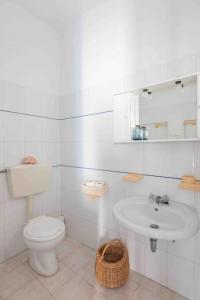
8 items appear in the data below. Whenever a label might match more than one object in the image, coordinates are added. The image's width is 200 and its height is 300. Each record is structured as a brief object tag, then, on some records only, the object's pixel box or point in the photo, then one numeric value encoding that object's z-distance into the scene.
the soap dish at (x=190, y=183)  1.10
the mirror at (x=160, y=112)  1.22
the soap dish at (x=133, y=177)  1.40
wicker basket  1.34
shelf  1.14
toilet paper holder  1.55
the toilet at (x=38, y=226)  1.41
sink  0.94
